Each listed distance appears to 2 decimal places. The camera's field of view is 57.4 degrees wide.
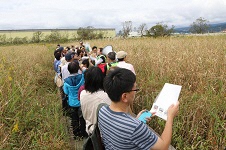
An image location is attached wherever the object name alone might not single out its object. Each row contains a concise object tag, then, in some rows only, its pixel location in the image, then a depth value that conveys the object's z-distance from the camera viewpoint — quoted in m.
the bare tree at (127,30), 41.50
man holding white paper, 1.27
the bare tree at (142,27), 41.72
